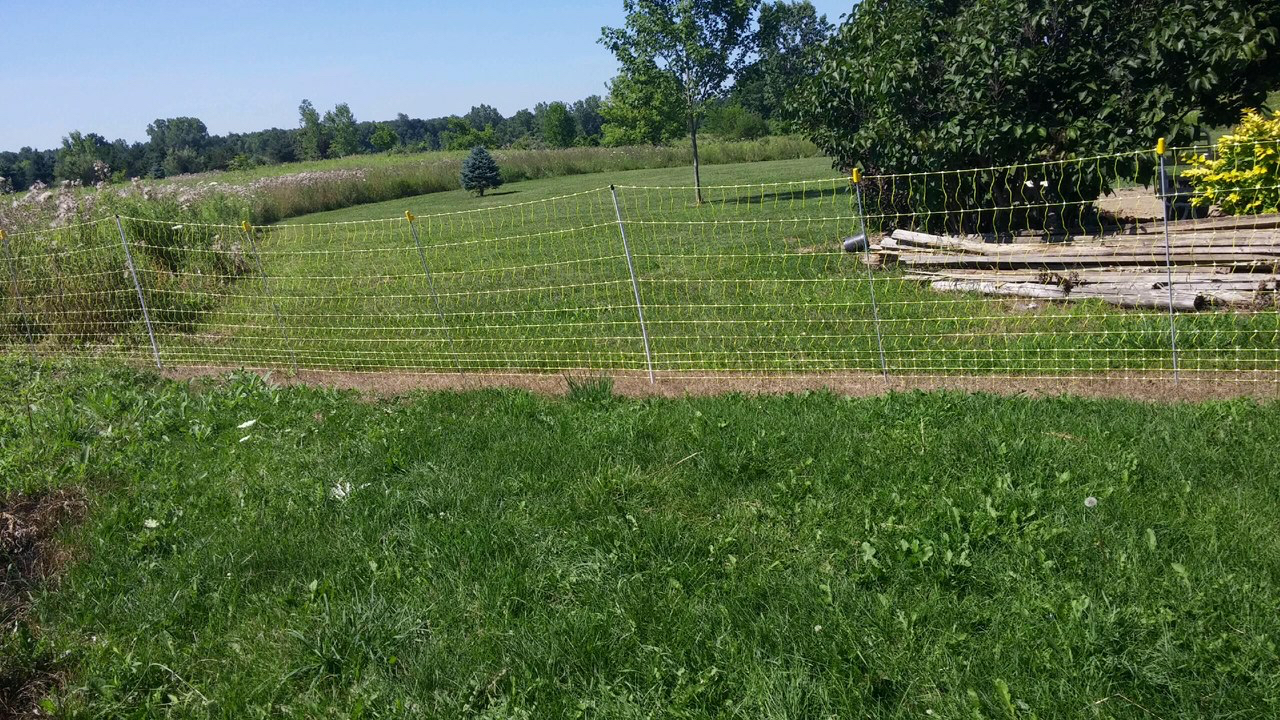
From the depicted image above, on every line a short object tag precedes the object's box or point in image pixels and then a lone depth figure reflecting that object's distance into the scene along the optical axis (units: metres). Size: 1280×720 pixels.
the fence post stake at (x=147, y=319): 8.13
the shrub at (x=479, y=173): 29.17
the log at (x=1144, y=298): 6.95
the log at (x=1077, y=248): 7.07
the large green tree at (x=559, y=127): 59.19
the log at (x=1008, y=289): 7.75
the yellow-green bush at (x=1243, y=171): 7.79
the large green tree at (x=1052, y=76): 8.03
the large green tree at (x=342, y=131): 70.31
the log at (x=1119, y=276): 6.95
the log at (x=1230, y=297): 6.81
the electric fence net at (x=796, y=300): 6.50
